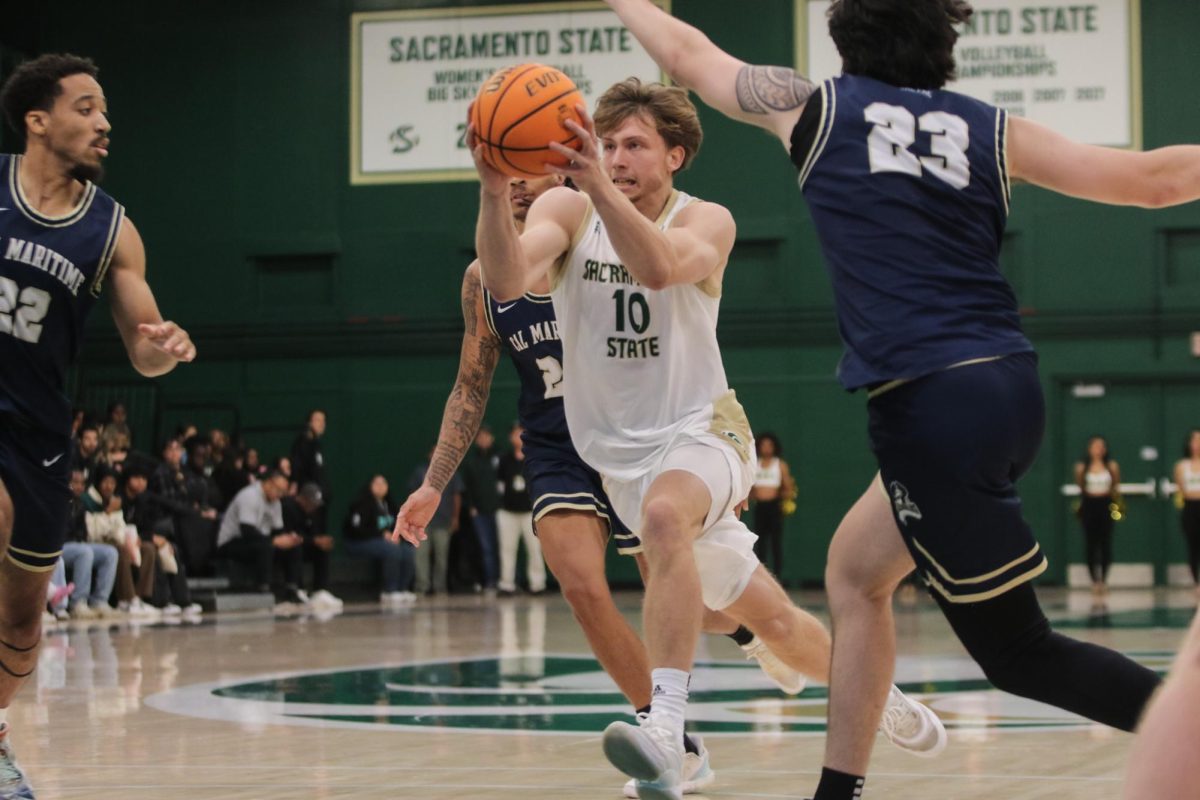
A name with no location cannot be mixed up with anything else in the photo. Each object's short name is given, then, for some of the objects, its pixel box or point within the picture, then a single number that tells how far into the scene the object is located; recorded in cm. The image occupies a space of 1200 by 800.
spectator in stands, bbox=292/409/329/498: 1902
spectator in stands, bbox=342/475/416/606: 1936
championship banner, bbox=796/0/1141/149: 2097
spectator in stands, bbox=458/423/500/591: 2066
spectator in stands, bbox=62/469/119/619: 1498
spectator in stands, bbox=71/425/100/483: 1568
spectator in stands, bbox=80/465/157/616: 1528
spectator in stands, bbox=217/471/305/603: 1734
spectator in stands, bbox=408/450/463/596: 2025
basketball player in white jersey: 486
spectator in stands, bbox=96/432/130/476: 1606
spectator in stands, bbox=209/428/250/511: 1800
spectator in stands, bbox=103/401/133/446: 1652
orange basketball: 432
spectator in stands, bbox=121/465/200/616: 1593
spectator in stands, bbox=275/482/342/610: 1808
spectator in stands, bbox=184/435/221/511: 1717
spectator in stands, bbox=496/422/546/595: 2045
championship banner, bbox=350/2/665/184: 2178
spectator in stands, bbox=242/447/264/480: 1812
